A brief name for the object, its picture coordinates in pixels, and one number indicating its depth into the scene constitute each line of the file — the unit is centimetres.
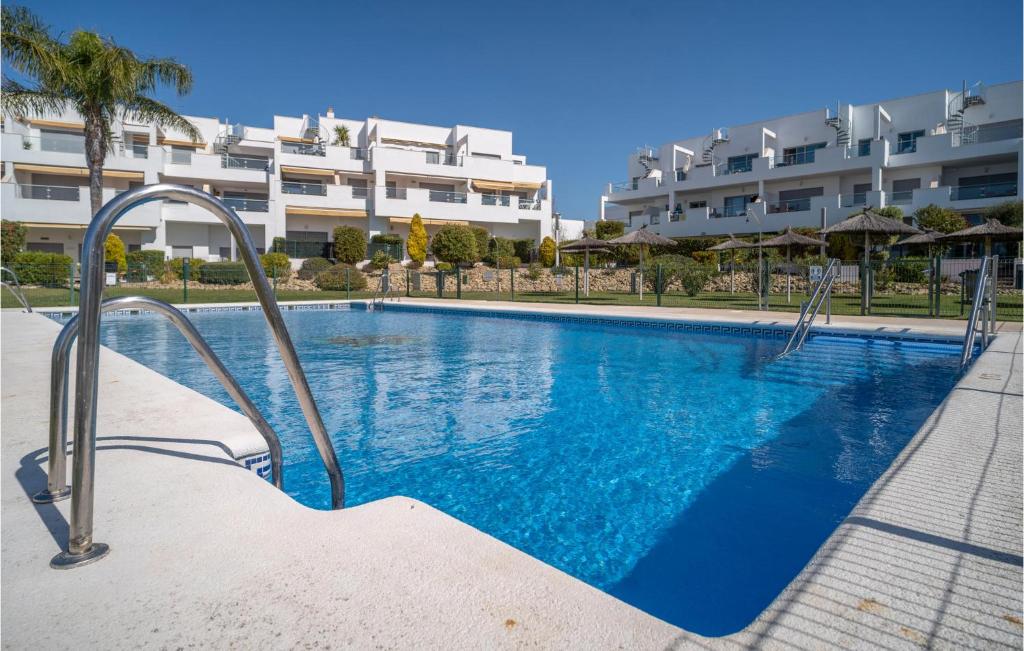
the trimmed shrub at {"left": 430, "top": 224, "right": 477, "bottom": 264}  3503
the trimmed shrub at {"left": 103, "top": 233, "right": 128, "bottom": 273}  2508
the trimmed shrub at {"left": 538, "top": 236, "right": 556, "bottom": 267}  3859
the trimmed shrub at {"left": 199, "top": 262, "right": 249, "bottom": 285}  2728
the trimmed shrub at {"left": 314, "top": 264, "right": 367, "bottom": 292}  2819
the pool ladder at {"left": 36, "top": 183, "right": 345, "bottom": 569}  175
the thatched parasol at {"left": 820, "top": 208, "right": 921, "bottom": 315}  1558
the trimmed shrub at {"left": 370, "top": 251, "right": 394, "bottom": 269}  3403
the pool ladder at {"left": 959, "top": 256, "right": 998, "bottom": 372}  754
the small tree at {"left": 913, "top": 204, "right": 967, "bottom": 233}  2767
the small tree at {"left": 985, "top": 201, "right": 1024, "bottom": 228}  2597
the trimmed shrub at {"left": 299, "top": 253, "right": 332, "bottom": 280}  3061
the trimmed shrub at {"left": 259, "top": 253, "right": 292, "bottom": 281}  2866
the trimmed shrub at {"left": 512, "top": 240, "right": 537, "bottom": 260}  3969
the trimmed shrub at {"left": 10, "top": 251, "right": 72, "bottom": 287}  2203
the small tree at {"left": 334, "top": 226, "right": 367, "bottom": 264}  3353
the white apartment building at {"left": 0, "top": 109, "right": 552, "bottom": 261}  3136
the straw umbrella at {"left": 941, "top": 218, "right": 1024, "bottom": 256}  1537
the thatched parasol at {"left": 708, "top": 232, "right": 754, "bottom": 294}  2118
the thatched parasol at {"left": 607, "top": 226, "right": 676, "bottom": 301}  2152
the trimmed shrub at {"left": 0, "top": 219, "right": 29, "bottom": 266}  2516
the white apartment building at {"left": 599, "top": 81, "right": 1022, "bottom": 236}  3066
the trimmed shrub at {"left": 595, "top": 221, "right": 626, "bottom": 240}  4216
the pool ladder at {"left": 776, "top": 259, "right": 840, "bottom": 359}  994
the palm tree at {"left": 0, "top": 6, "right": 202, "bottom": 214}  1761
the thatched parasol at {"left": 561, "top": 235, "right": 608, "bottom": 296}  2283
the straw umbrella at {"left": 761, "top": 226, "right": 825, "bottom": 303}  2036
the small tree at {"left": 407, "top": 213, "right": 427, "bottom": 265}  3631
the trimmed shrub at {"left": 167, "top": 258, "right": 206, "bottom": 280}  2710
